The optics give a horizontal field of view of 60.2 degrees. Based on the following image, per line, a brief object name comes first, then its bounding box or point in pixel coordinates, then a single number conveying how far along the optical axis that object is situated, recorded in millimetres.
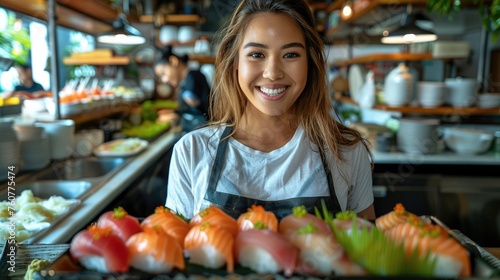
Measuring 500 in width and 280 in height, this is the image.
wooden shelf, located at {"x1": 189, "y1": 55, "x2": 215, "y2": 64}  6457
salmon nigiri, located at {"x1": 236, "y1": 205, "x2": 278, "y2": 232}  808
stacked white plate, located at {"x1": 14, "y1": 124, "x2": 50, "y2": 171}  2424
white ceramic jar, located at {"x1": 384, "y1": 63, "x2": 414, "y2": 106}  3705
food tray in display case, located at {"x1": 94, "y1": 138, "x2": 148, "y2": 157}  3309
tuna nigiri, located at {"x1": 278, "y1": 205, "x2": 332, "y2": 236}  778
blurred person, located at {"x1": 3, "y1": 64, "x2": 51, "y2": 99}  4348
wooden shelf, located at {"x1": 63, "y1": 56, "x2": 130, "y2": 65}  6016
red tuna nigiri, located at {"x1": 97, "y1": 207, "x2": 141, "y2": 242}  800
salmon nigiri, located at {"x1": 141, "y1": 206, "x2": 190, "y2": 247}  817
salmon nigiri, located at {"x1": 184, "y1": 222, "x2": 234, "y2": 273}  745
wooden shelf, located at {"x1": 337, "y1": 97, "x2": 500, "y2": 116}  3615
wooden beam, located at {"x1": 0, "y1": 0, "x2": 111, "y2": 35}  2426
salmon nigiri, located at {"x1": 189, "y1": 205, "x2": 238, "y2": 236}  822
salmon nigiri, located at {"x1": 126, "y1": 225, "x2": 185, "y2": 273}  717
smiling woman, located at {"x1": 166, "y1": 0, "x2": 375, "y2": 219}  1348
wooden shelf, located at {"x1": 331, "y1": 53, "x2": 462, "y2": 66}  4095
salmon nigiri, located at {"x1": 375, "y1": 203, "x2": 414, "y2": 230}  849
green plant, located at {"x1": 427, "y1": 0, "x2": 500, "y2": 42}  1539
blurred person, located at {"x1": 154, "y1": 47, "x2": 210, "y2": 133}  4676
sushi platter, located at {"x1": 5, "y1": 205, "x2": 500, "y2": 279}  696
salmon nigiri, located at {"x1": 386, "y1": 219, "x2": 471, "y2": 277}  708
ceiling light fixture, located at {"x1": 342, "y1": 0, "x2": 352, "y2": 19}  4750
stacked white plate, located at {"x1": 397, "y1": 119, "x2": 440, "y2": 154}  3424
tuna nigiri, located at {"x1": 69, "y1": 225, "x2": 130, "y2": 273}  718
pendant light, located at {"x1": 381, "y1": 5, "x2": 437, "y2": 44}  3541
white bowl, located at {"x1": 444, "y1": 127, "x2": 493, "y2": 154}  3396
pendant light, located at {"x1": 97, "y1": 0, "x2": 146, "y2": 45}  3393
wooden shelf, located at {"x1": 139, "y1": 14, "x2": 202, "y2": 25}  6913
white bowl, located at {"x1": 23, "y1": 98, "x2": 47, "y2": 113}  3052
